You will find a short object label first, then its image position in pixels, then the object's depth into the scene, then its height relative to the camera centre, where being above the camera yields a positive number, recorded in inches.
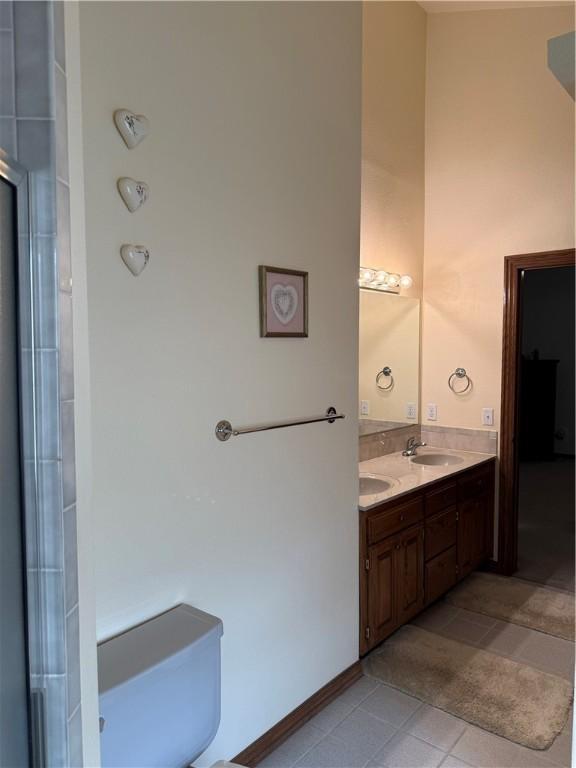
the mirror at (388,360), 133.9 +1.8
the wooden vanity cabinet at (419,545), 103.3 -38.0
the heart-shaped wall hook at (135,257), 60.2 +12.0
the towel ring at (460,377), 148.0 -3.1
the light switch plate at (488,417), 144.8 -13.0
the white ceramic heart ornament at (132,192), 59.6 +18.9
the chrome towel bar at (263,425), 72.9 -8.4
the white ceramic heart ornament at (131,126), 58.9 +25.8
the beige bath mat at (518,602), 121.3 -55.2
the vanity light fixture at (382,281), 129.7 +21.1
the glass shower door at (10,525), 32.6 -9.6
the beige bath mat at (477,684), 89.4 -56.5
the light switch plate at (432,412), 153.6 -12.4
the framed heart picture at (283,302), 78.1 +9.4
